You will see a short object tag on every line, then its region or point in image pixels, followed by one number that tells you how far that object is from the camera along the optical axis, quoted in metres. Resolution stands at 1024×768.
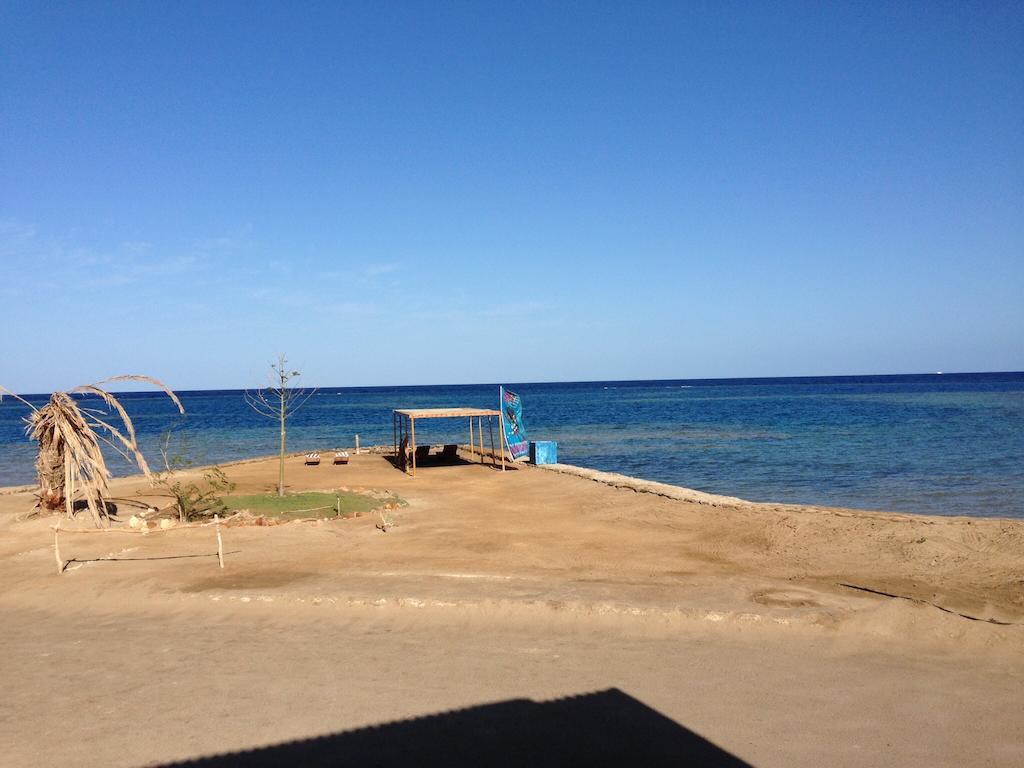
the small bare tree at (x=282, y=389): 18.77
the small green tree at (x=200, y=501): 16.20
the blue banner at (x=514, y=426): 26.36
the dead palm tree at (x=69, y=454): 15.23
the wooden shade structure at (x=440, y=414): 23.47
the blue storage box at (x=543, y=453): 26.50
